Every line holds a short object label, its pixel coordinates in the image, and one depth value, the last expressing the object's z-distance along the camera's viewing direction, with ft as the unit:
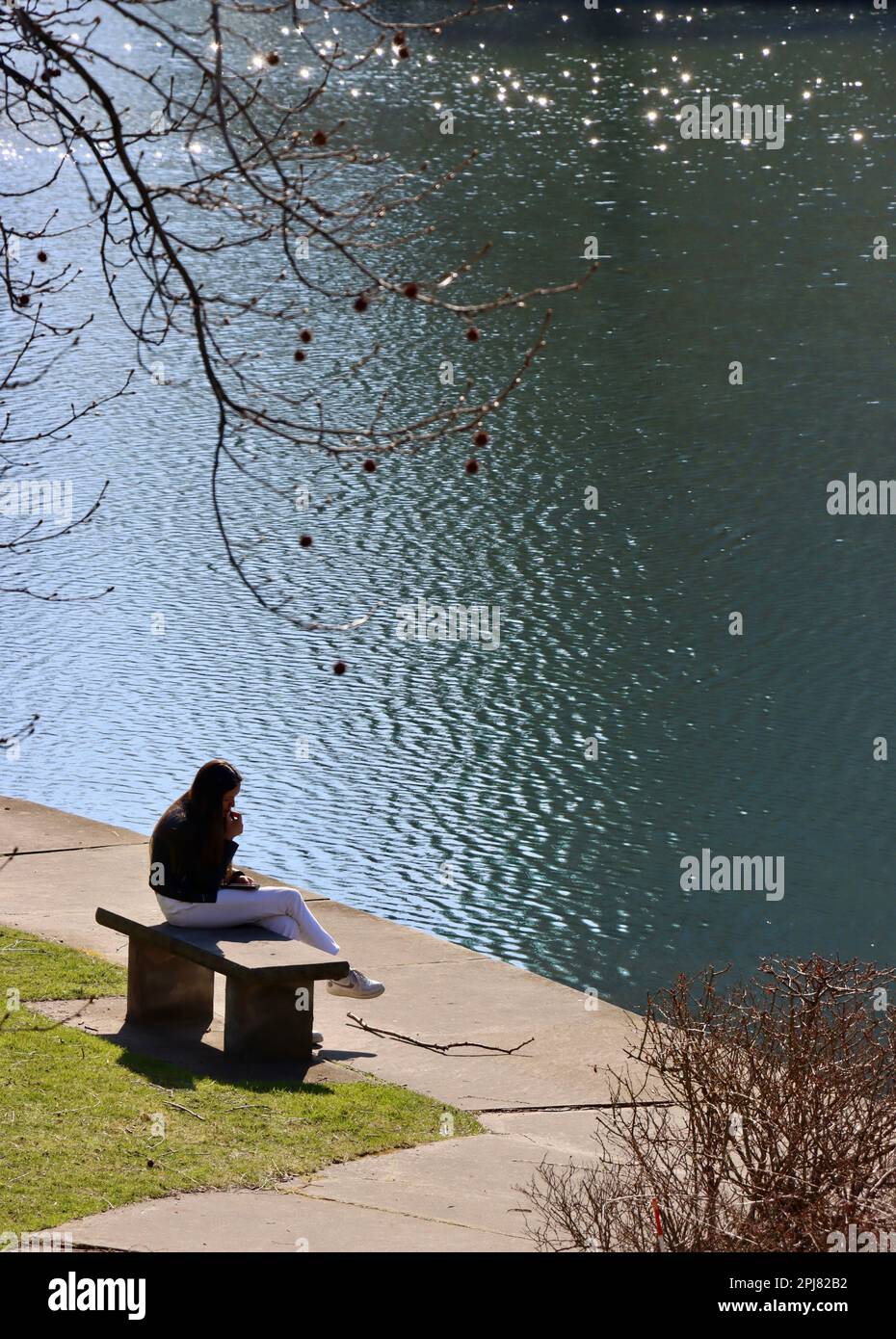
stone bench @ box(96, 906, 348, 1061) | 42.60
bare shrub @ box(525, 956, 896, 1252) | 28.91
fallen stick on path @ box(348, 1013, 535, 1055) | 46.24
